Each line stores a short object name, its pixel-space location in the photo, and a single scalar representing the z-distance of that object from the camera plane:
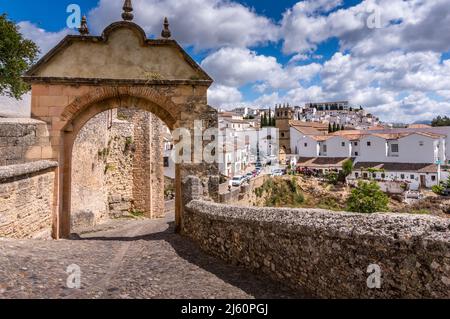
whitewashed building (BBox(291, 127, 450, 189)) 48.62
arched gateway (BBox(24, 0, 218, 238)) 9.05
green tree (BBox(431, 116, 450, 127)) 87.25
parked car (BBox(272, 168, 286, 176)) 48.09
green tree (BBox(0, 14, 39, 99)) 23.84
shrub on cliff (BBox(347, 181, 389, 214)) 35.31
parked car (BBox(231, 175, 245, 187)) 42.36
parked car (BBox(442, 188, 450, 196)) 41.62
